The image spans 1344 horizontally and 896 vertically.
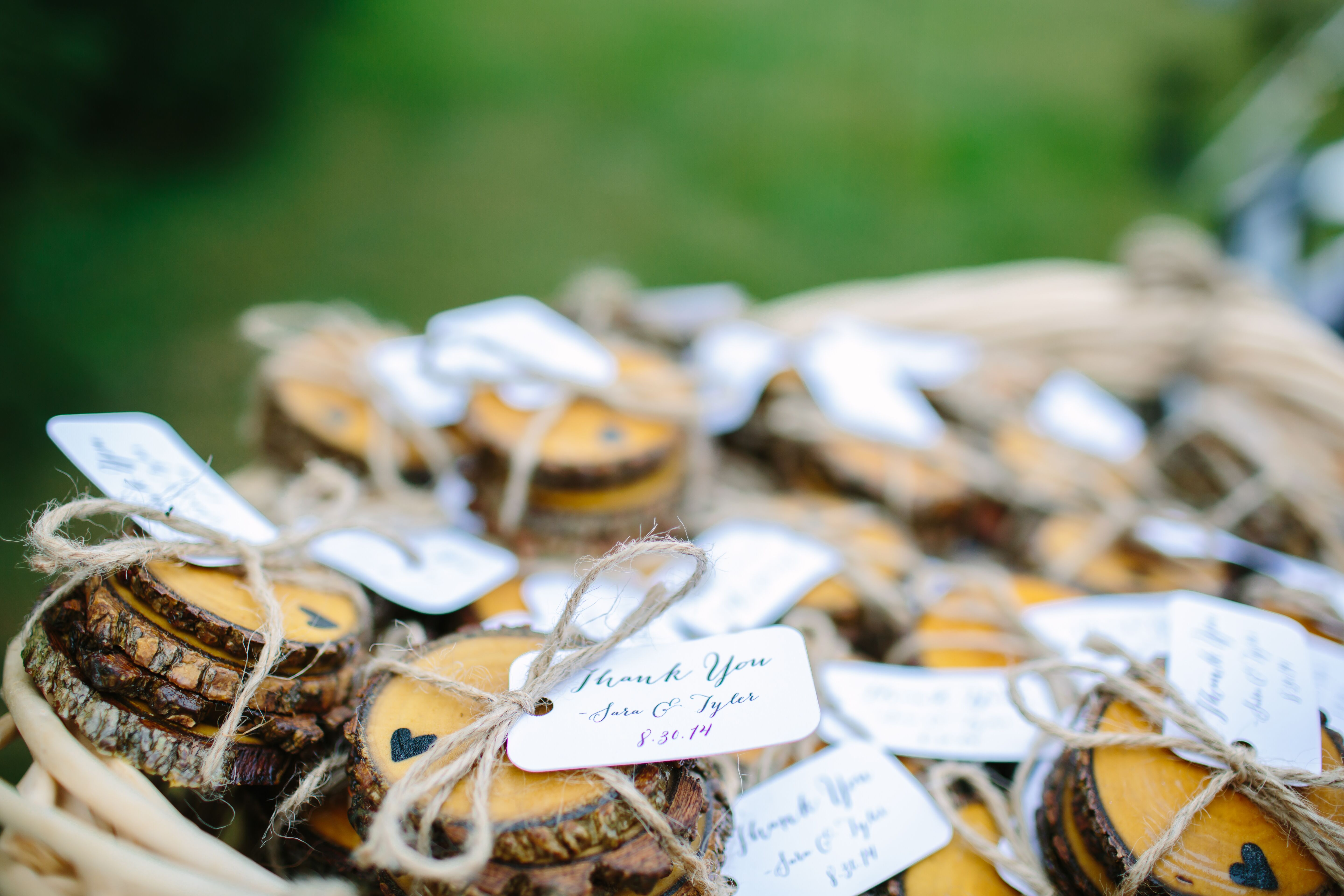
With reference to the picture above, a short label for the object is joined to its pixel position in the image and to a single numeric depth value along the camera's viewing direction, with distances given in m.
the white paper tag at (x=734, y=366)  0.67
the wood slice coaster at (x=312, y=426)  0.63
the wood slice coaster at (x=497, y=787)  0.45
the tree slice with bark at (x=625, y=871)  0.45
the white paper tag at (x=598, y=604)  0.51
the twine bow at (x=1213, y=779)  0.47
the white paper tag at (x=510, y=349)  0.62
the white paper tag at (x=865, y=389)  0.69
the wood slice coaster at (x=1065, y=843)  0.49
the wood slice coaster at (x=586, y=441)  0.59
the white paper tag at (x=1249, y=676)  0.50
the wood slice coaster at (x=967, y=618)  0.59
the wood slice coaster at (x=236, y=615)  0.48
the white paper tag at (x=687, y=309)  0.82
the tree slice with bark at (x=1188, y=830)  0.48
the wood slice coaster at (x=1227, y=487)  0.66
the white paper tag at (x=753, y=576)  0.58
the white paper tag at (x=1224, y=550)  0.64
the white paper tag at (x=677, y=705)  0.46
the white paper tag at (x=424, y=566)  0.56
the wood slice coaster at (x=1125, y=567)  0.64
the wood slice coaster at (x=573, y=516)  0.60
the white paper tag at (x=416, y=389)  0.64
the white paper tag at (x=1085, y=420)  0.77
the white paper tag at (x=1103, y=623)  0.58
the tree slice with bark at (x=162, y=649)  0.47
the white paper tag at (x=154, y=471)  0.51
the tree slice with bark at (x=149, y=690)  0.47
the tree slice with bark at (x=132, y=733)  0.47
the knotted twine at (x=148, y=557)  0.47
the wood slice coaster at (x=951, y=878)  0.51
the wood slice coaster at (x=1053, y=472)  0.69
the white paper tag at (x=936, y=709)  0.55
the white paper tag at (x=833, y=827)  0.50
